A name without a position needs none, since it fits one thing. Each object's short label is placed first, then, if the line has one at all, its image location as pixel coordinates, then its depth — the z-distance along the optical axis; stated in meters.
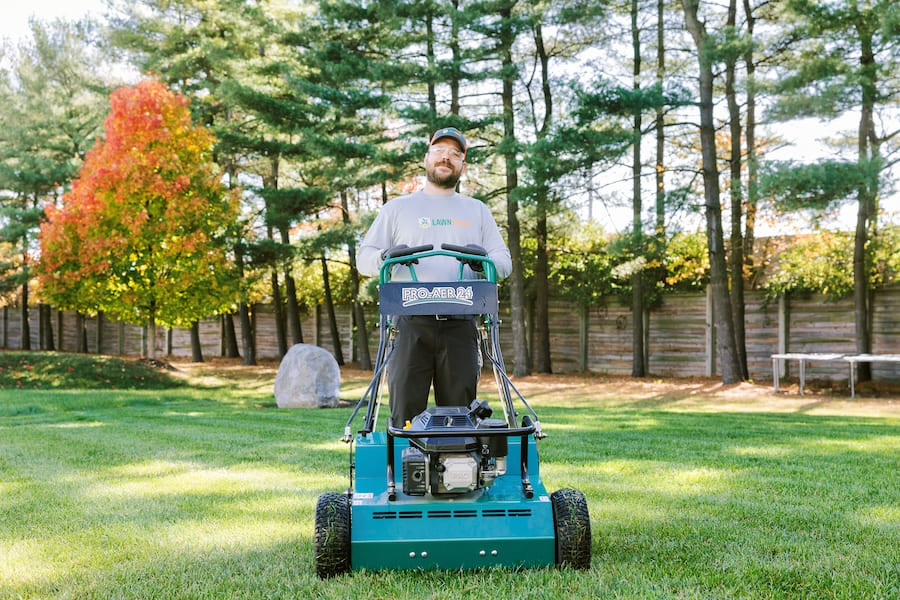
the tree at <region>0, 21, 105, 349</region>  23.89
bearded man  3.74
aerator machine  3.07
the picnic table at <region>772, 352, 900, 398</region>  13.49
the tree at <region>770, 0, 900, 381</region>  12.52
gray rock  12.12
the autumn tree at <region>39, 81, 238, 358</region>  16.53
